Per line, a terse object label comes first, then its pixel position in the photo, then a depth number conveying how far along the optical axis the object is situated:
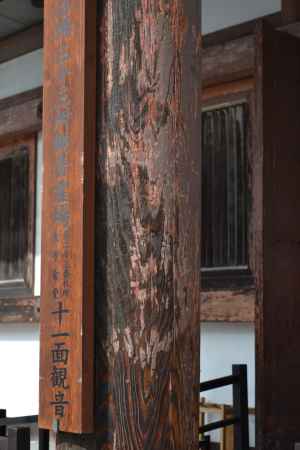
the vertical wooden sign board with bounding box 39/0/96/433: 3.01
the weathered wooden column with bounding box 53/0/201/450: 2.94
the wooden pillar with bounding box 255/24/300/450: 4.75
